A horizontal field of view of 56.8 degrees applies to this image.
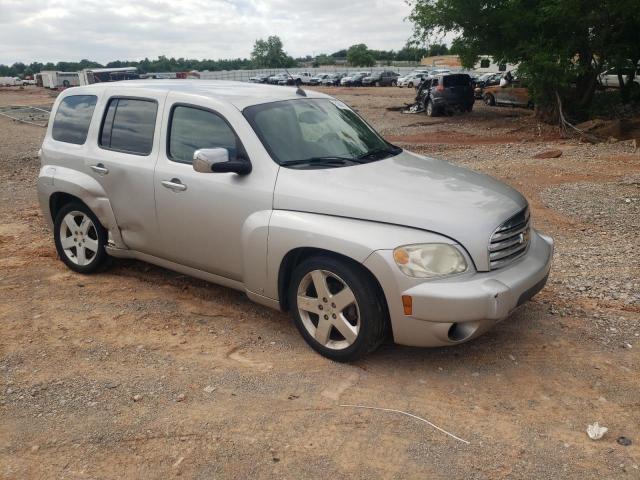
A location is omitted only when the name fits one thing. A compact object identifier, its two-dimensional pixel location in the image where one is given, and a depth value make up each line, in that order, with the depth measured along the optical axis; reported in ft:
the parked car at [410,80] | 161.86
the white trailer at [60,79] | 201.34
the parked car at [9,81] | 276.62
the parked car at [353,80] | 183.01
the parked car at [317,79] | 201.21
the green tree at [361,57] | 332.19
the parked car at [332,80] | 193.36
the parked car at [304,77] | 209.26
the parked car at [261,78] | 199.62
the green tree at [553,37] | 55.01
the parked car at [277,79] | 182.28
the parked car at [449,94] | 79.66
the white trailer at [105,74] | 123.65
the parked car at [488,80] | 115.65
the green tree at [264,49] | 333.83
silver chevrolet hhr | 11.68
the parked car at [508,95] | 86.28
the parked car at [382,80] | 180.34
